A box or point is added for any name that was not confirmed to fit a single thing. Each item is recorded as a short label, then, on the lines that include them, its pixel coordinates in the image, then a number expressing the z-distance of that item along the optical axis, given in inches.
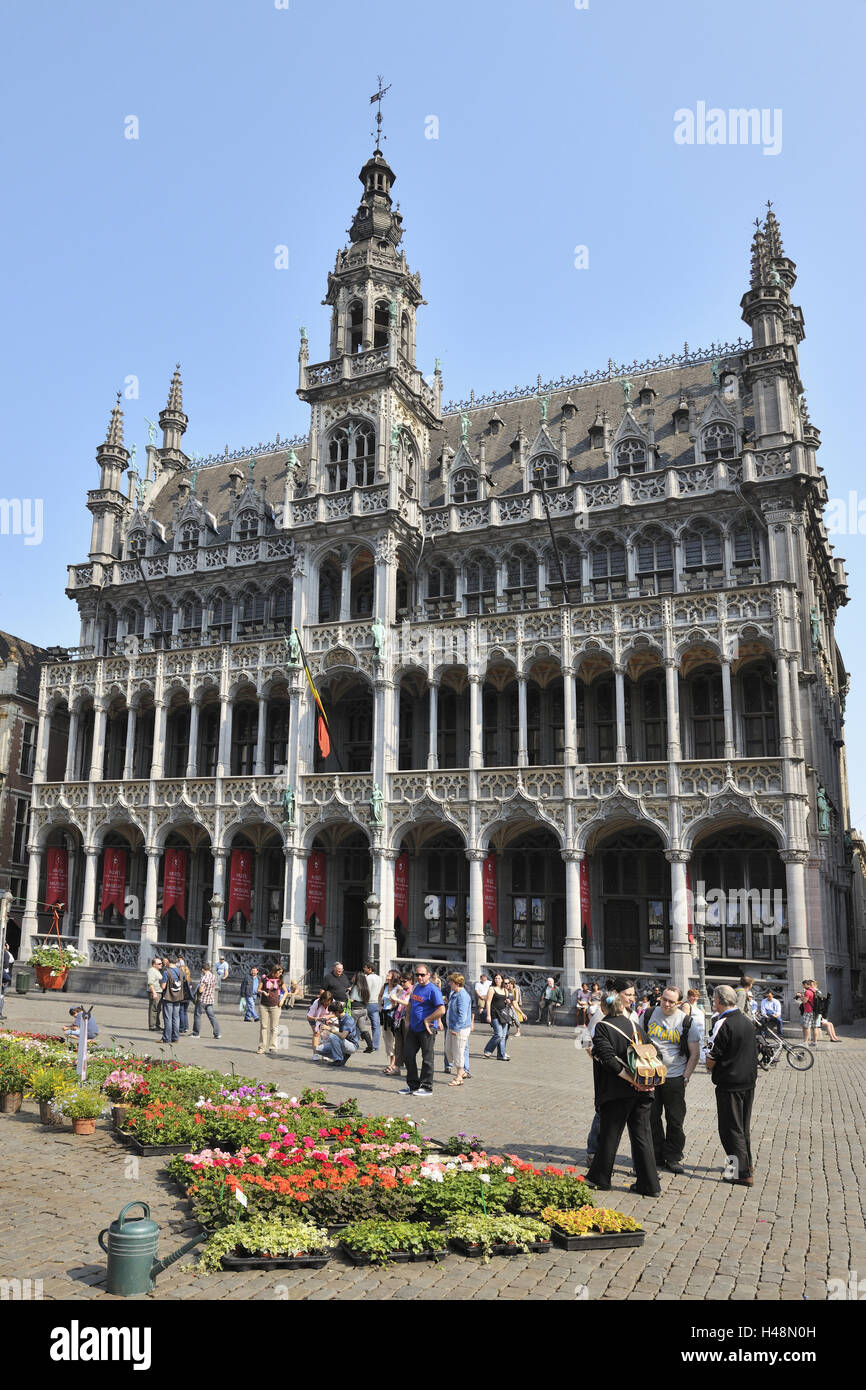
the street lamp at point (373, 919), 1376.7
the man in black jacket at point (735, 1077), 427.2
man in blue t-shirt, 649.6
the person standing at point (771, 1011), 987.9
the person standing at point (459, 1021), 730.8
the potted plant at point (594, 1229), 326.6
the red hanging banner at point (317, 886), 1481.3
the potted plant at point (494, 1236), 319.6
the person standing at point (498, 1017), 888.9
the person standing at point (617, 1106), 395.5
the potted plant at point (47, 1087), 508.7
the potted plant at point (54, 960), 1305.4
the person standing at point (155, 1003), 970.1
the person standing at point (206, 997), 938.7
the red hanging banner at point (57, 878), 1758.1
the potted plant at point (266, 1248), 302.4
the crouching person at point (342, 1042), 773.3
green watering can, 268.2
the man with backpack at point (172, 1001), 832.3
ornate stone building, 1295.5
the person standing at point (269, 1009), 815.1
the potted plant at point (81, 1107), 489.7
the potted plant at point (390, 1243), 308.7
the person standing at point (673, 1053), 443.8
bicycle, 865.5
